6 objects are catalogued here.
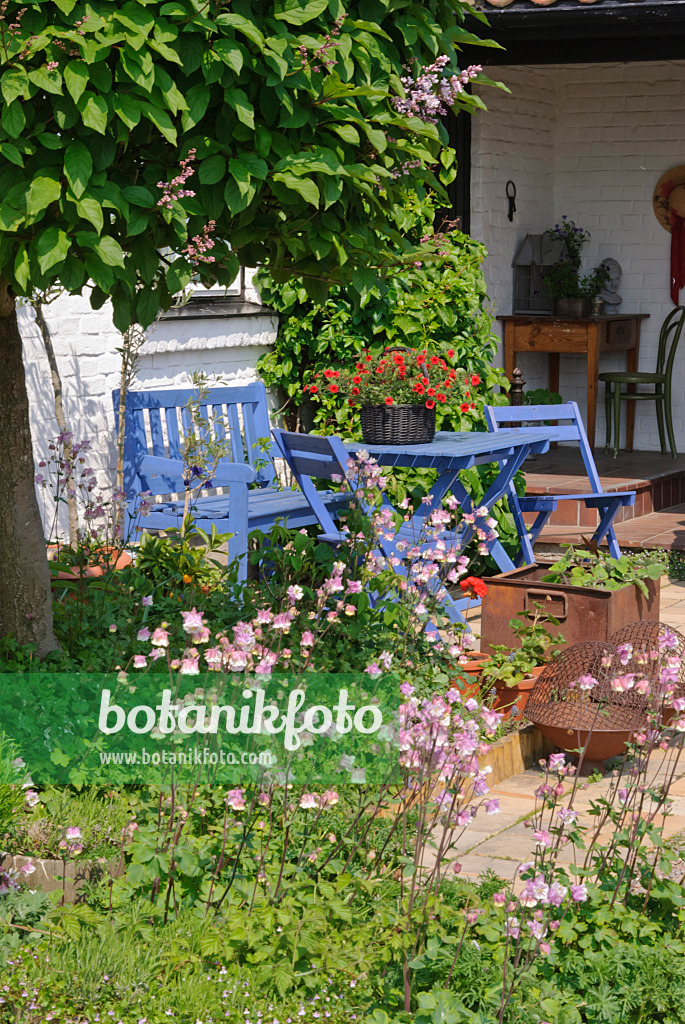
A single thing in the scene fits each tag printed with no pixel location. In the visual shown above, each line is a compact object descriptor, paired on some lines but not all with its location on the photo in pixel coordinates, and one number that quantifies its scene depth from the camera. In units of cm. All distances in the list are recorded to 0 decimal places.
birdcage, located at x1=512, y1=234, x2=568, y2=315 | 952
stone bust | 973
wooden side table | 896
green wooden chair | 905
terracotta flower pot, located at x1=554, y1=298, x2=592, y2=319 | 930
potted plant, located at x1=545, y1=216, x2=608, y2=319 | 932
